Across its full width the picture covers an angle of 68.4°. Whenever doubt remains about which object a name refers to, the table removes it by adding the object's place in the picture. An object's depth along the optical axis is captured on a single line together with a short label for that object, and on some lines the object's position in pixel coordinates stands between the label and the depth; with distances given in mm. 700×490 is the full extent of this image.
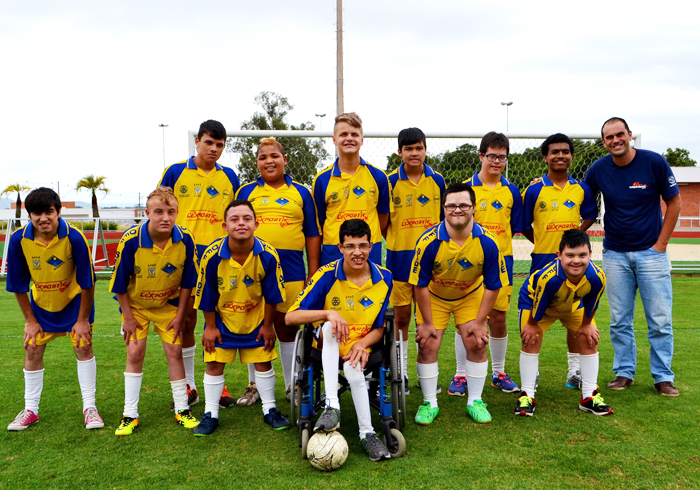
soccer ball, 2611
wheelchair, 2836
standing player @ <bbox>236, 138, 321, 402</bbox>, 3553
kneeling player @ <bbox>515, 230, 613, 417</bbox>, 3330
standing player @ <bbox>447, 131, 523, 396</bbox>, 3802
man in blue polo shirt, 3834
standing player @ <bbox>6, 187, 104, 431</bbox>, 3236
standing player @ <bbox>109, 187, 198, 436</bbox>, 3242
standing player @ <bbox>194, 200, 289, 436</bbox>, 3199
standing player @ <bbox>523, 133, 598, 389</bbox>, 3840
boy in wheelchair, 2818
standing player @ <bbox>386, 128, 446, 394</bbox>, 3895
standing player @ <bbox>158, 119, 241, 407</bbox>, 3719
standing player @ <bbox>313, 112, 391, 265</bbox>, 3551
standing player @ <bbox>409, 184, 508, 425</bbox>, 3307
